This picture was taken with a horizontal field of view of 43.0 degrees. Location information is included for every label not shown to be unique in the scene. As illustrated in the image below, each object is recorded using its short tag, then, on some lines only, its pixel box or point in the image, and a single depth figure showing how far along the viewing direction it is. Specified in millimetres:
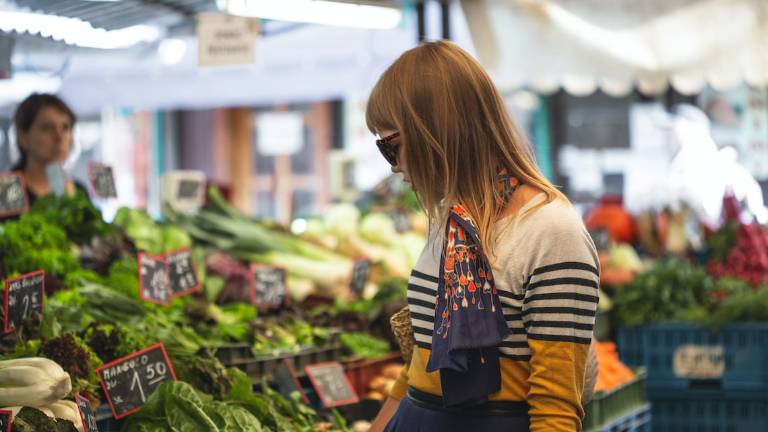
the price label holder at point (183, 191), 5691
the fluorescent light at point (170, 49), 5090
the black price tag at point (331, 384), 3625
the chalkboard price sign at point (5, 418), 2076
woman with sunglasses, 1785
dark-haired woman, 4879
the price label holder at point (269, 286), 4457
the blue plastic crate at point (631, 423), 4188
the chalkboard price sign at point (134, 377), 2775
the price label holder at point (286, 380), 3572
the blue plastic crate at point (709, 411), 5359
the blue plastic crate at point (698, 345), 5367
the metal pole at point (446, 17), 5711
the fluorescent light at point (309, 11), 4602
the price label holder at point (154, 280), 3738
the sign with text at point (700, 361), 5414
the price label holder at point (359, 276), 5277
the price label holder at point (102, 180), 4734
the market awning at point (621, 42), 5820
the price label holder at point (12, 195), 4203
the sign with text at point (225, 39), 4758
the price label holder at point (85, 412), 2374
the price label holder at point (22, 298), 2877
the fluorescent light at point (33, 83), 4684
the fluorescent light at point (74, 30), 3796
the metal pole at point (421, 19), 5596
